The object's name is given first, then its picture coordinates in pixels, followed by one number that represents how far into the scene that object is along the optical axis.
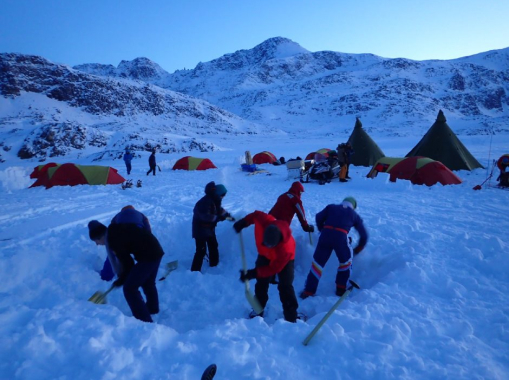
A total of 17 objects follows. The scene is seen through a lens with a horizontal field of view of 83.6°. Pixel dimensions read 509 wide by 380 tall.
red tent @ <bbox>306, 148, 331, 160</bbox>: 15.67
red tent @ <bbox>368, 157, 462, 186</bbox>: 9.08
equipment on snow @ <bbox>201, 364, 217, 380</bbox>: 2.00
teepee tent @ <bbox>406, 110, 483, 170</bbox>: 11.87
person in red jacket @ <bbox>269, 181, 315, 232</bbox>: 4.57
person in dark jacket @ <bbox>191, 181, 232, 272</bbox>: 4.80
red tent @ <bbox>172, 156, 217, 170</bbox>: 16.12
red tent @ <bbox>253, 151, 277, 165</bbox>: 18.47
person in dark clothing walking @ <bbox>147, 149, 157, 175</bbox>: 14.22
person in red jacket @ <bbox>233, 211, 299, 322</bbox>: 3.25
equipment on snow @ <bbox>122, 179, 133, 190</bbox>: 10.71
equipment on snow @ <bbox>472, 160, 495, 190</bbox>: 8.34
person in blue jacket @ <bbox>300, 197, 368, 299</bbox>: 3.88
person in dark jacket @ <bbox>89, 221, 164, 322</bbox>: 3.19
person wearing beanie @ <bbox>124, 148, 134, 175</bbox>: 14.12
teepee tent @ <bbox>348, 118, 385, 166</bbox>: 14.79
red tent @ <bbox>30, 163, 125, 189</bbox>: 10.92
